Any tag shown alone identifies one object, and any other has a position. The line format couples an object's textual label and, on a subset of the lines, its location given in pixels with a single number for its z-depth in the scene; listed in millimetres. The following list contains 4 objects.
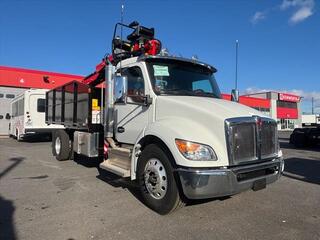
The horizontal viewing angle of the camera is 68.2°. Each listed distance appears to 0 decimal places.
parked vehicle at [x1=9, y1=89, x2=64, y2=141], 12720
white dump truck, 3473
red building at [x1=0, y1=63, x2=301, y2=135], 19387
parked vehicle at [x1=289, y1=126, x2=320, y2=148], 12838
